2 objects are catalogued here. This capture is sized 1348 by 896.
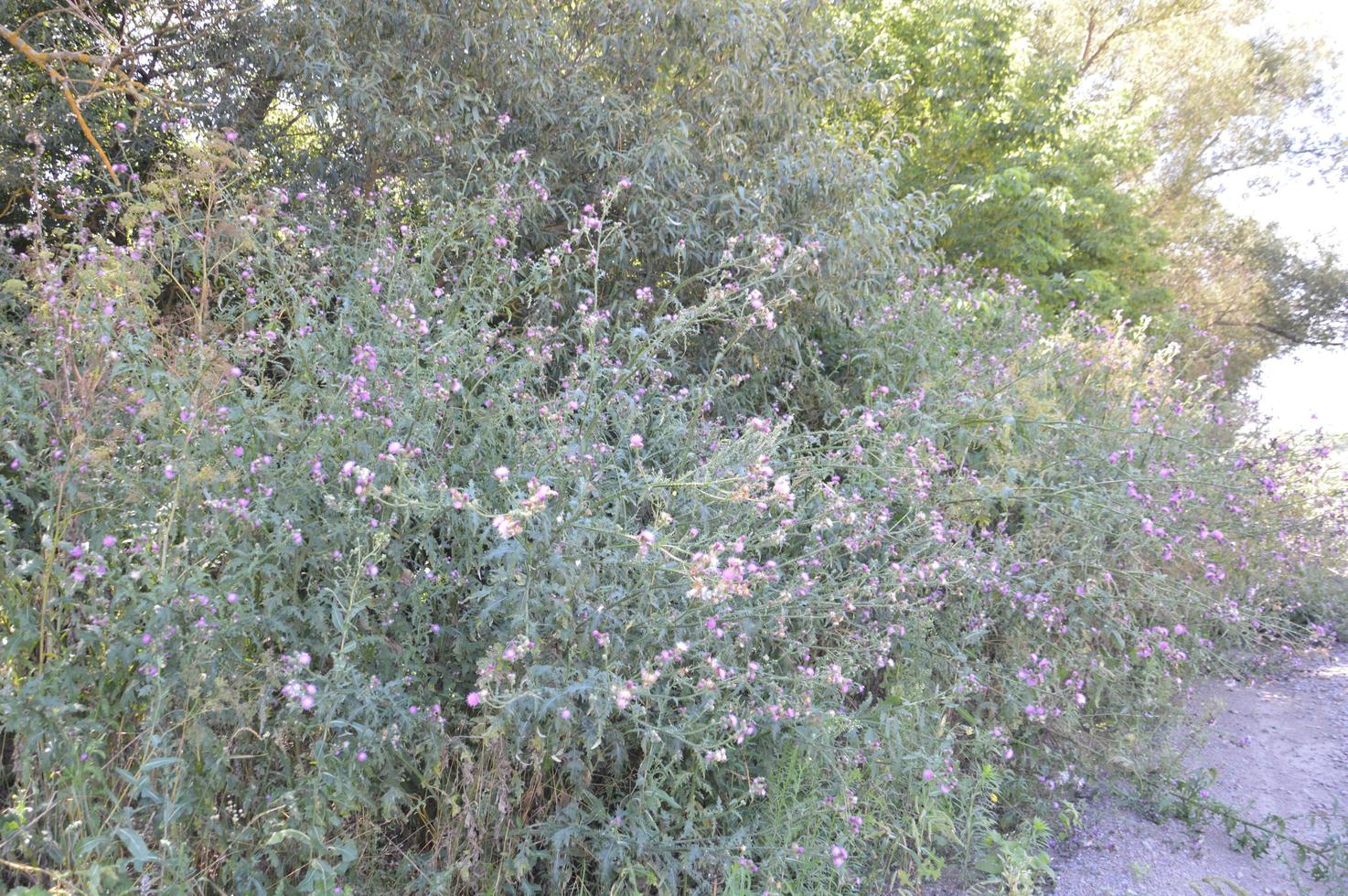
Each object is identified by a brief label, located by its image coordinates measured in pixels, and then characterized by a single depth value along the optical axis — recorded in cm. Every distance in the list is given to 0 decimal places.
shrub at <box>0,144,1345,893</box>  209
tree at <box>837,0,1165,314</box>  1145
